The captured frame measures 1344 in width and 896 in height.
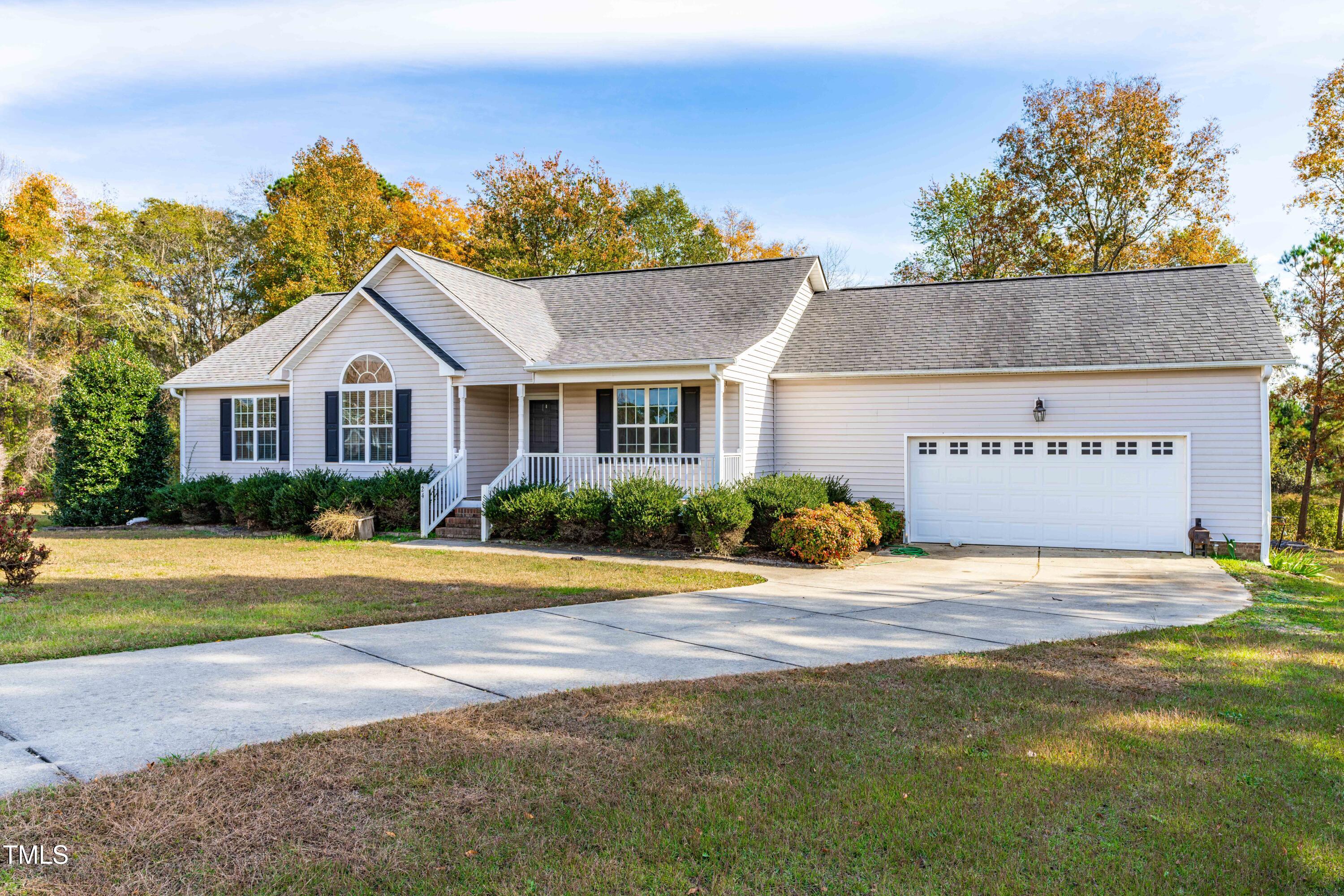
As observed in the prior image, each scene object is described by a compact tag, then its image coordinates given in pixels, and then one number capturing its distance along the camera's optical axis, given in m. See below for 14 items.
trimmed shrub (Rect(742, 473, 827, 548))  13.94
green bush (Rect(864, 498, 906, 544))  15.52
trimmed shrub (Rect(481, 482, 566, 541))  15.12
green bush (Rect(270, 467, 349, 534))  16.41
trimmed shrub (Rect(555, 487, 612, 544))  14.70
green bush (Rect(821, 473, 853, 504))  16.25
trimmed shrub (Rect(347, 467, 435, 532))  16.48
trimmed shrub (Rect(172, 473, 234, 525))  18.28
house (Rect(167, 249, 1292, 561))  14.77
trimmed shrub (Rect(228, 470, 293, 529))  16.92
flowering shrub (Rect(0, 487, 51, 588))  9.23
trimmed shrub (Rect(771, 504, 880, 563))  12.91
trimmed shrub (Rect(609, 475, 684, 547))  14.05
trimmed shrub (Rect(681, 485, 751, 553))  13.41
